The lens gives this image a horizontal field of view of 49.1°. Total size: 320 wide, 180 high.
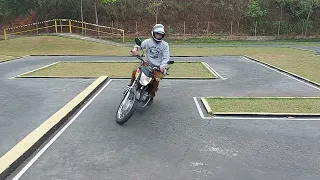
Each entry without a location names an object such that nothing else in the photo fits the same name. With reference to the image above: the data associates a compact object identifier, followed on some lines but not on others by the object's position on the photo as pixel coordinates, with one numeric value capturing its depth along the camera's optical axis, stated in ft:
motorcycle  21.74
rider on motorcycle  24.72
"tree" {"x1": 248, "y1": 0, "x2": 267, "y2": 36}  113.50
